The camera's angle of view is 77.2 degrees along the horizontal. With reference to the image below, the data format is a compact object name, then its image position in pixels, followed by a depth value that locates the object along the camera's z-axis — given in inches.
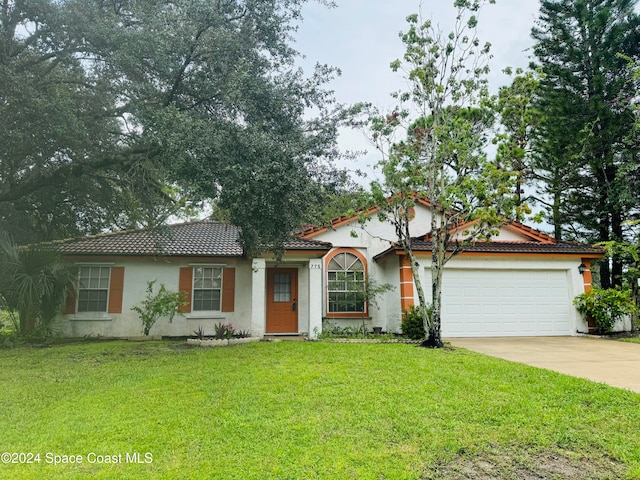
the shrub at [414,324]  456.4
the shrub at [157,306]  470.9
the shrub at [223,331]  463.8
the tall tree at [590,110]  665.0
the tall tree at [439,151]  390.9
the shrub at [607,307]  508.2
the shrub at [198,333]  464.0
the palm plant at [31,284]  402.6
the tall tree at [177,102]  296.4
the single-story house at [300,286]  498.9
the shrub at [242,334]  495.8
